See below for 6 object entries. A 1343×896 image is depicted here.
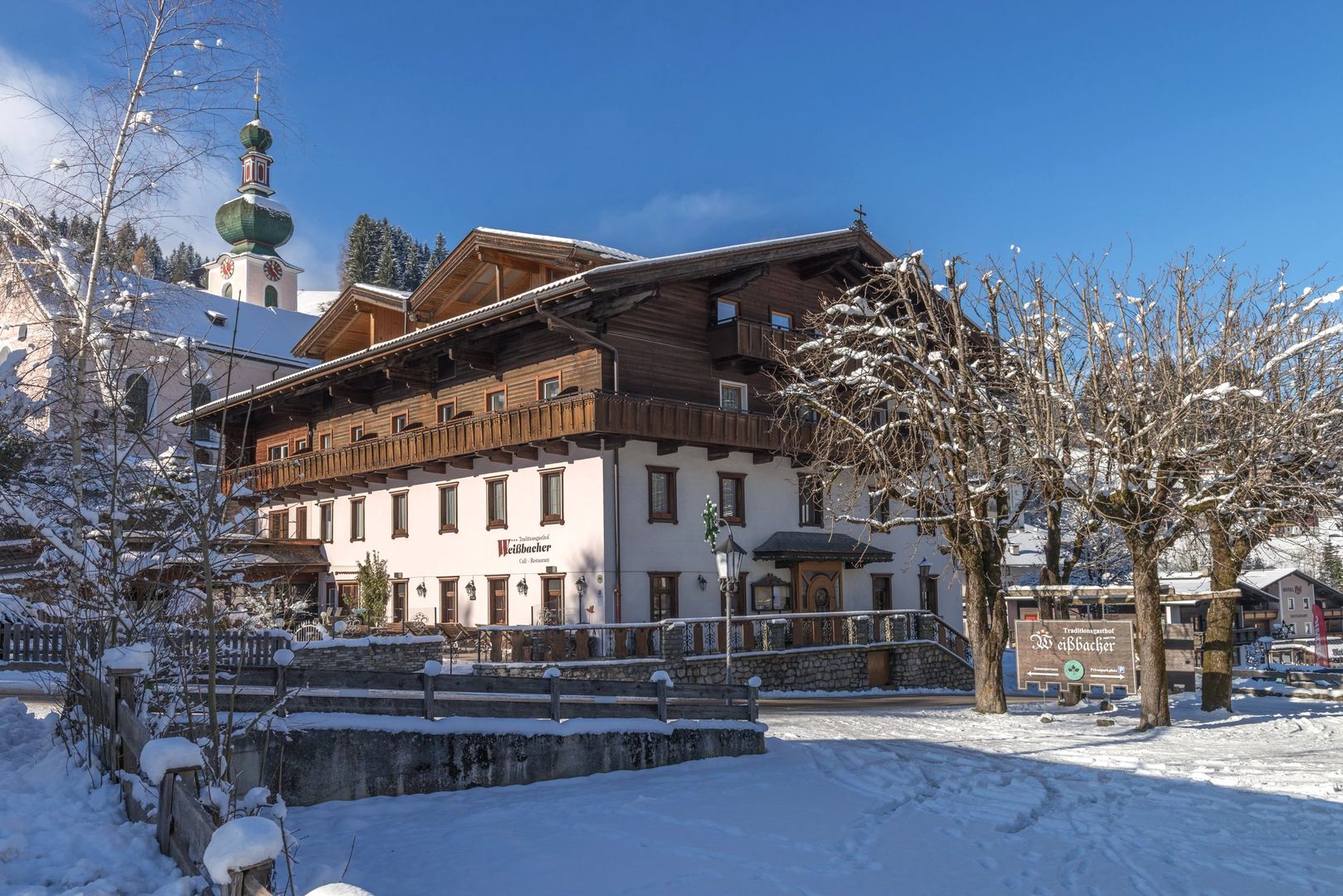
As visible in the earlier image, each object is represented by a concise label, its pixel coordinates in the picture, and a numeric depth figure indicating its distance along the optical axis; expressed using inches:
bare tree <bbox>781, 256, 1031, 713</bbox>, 786.2
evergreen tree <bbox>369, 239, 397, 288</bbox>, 3944.4
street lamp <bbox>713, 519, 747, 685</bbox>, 838.5
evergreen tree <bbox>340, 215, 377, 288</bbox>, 3964.1
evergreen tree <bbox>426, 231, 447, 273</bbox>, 4670.5
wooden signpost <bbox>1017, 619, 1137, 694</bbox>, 756.6
